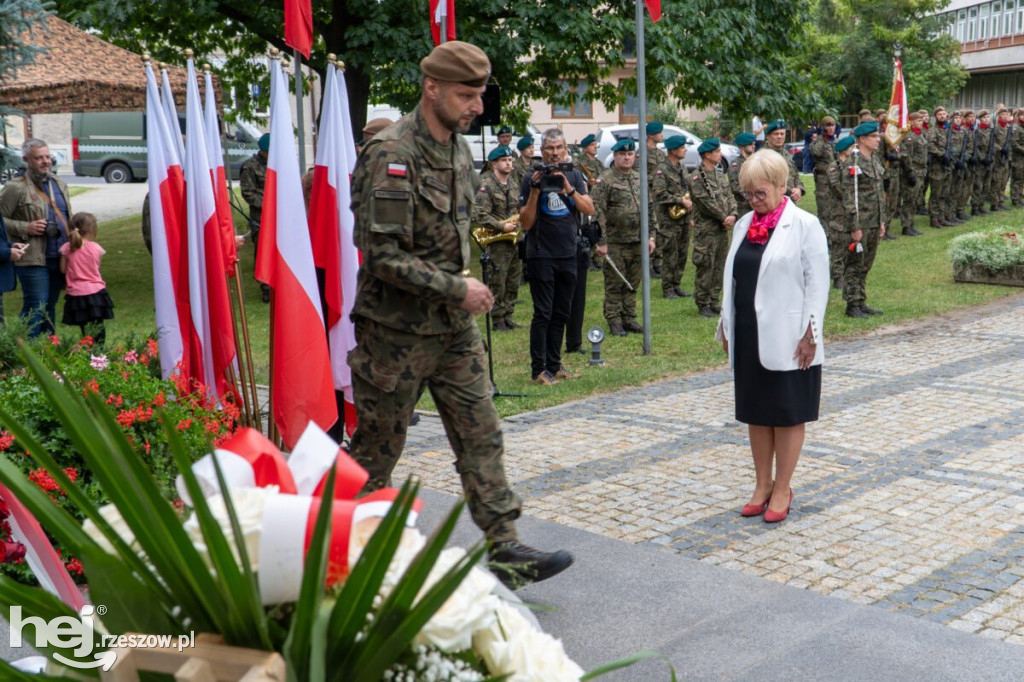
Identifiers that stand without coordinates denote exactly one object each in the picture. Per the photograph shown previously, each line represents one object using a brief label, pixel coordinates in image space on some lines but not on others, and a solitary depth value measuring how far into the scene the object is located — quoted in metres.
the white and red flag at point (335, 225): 6.75
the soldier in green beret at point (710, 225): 13.52
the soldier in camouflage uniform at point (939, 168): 21.42
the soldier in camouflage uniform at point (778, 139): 14.87
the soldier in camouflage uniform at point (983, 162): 22.78
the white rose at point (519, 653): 1.56
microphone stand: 9.45
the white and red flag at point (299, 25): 7.56
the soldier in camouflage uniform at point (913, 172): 20.83
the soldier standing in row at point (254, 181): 14.10
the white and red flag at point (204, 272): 6.63
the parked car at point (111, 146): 34.97
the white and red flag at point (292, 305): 6.26
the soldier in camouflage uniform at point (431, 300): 4.36
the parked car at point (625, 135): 31.71
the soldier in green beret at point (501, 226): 12.41
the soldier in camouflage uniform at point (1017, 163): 23.89
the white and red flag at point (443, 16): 8.51
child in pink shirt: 10.23
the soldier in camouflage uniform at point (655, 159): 15.27
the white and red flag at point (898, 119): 20.20
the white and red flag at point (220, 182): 6.84
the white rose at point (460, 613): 1.46
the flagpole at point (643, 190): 10.43
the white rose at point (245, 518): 1.45
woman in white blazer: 5.77
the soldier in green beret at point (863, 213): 12.77
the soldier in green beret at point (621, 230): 12.50
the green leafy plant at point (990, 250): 15.20
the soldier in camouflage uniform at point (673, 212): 15.06
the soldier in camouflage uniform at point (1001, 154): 23.28
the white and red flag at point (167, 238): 6.60
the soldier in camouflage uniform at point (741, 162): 14.89
